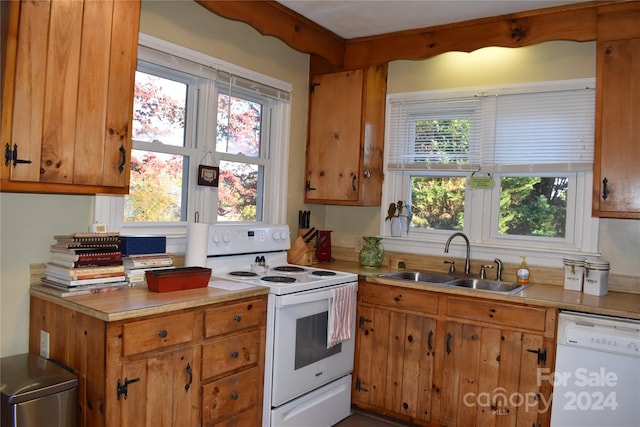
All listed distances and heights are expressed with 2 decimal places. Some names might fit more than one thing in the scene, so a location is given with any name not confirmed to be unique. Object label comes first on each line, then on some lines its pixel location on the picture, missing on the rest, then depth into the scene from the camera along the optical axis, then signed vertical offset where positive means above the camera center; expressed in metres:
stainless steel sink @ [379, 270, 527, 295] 3.05 -0.42
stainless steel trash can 1.69 -0.72
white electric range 2.54 -0.65
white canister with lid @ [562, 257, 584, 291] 2.79 -0.30
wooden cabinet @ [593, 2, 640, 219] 2.59 +0.58
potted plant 3.61 -0.04
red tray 2.20 -0.35
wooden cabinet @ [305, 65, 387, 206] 3.49 +0.54
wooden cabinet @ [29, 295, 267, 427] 1.86 -0.68
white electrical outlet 2.11 -0.64
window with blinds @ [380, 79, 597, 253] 3.02 +0.37
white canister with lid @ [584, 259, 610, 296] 2.68 -0.30
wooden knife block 3.45 -0.32
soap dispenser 3.04 -0.35
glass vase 3.47 -0.29
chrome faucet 3.27 -0.23
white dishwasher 2.30 -0.73
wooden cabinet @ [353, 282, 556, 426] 2.57 -0.83
